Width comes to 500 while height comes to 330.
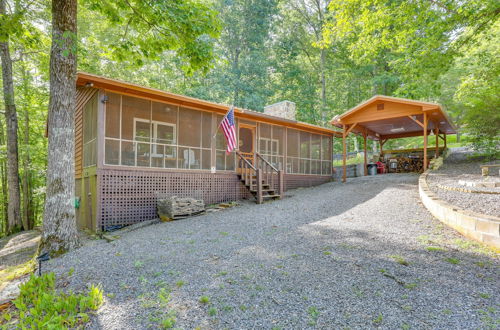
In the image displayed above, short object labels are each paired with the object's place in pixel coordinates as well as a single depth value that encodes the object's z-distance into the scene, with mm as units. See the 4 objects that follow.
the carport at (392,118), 9836
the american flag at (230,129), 7824
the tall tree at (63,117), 4734
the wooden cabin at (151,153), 6820
